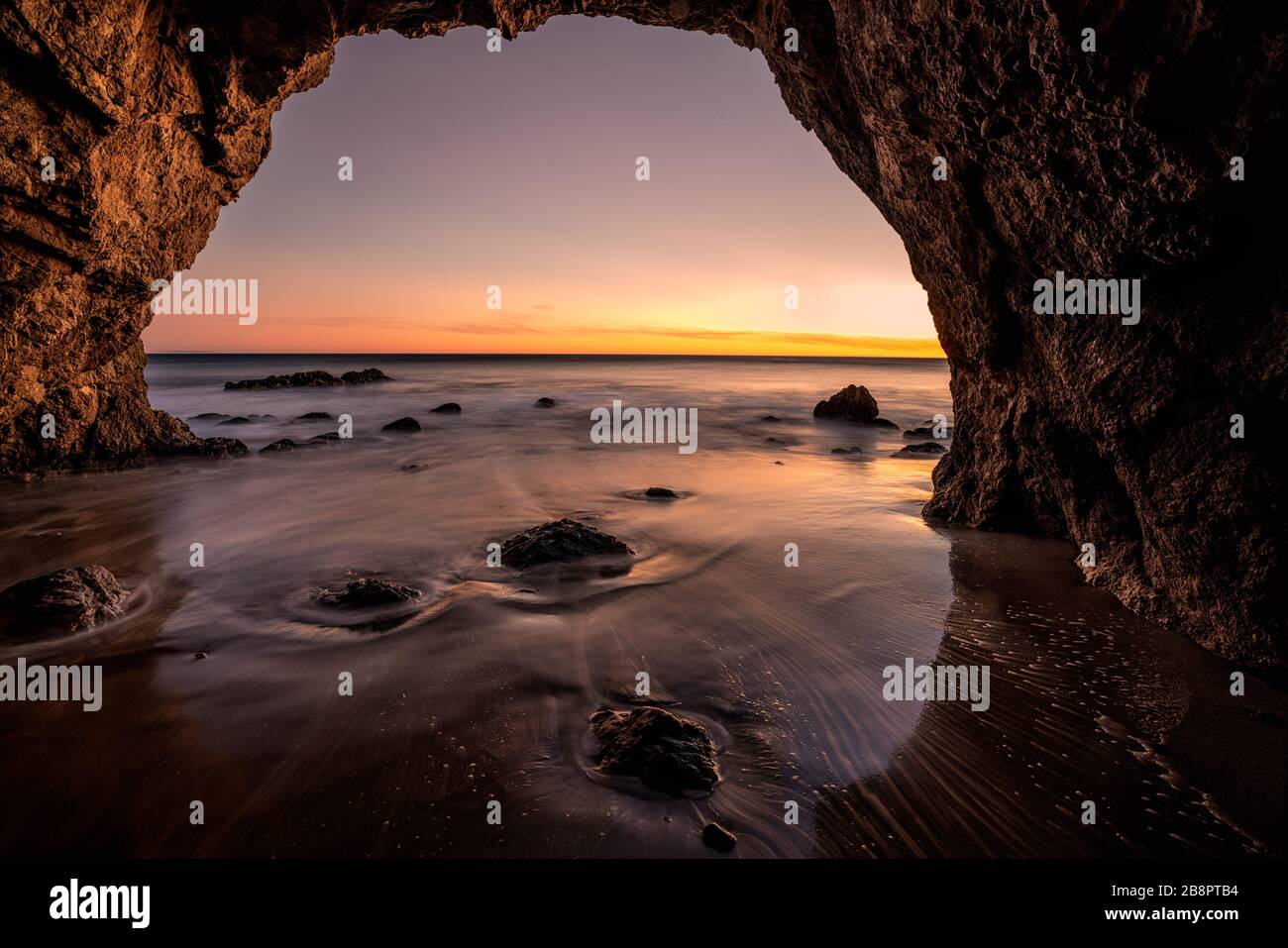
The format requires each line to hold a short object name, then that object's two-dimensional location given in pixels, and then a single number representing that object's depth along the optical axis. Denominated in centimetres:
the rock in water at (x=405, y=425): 1538
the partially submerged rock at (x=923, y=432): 1550
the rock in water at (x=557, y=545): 560
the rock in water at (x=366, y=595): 468
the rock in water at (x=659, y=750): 267
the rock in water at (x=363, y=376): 3117
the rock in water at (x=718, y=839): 235
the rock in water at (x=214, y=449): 1041
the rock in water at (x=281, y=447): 1168
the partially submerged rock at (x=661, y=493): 861
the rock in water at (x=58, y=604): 406
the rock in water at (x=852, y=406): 1783
